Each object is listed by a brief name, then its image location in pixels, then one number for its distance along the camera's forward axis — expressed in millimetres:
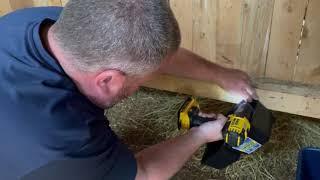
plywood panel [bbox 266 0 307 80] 1768
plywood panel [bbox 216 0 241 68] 1878
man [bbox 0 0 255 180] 1065
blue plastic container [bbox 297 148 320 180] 1604
